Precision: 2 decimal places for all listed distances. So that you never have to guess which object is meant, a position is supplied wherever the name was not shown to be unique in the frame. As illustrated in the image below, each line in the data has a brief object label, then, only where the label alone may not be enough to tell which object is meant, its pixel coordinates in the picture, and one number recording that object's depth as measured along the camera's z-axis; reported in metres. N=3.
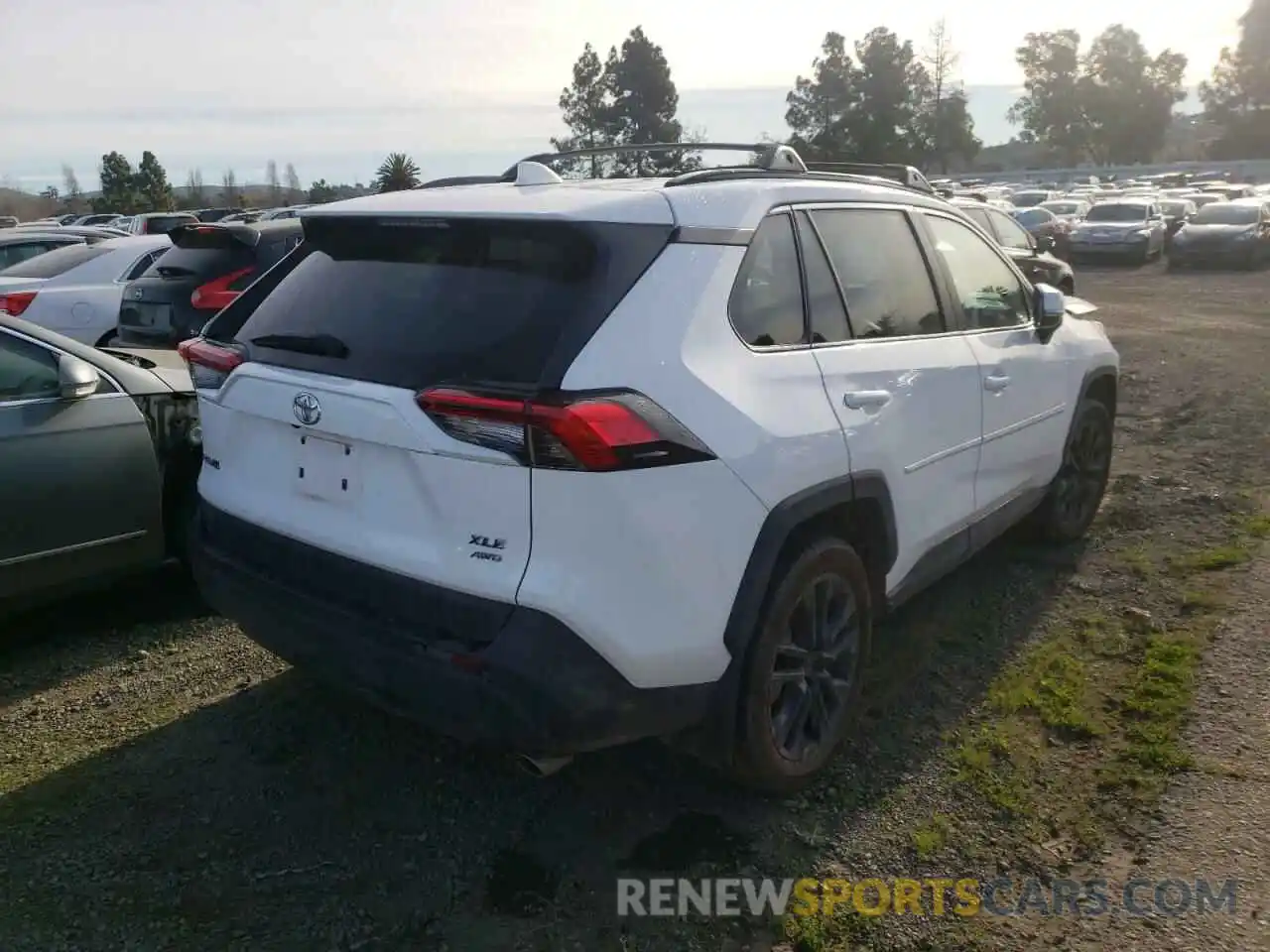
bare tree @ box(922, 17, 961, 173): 75.69
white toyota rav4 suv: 2.58
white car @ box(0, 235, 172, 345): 9.16
